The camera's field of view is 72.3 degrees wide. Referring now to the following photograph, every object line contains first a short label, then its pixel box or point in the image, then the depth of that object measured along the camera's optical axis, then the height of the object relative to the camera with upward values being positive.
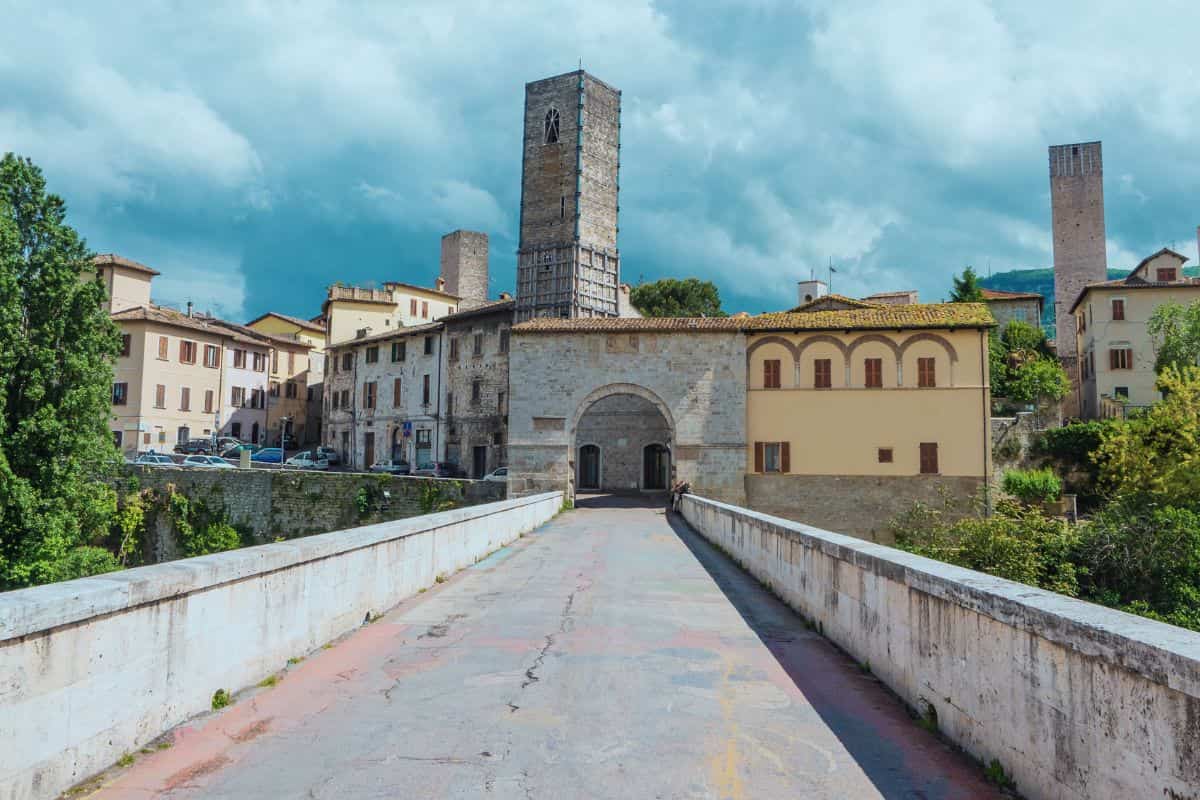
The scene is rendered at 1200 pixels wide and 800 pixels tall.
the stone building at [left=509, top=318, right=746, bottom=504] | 33.88 +2.77
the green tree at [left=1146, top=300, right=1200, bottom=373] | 41.00 +6.48
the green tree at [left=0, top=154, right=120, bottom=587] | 26.38 +1.93
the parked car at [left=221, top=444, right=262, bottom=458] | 51.16 -0.16
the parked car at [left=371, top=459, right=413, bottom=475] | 46.25 -0.93
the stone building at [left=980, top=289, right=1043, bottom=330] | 63.25 +11.83
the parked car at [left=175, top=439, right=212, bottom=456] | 50.19 +0.13
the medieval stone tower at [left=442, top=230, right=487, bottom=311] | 69.25 +15.94
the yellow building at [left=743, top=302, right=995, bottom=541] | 33.00 +1.78
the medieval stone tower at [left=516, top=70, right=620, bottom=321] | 46.53 +14.62
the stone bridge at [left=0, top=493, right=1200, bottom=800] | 3.51 -1.63
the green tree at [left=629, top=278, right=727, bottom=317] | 61.16 +11.88
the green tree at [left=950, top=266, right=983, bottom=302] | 56.19 +11.73
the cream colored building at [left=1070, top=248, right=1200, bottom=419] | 48.16 +8.11
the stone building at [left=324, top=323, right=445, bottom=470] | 49.06 +3.37
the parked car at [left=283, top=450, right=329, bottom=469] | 48.04 -0.63
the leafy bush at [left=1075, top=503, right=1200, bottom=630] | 25.06 -3.15
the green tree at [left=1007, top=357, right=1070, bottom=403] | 44.75 +4.30
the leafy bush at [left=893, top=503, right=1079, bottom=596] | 23.00 -2.61
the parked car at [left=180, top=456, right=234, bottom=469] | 41.20 -0.66
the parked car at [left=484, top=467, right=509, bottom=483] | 38.81 -1.05
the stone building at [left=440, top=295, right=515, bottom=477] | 45.31 +3.67
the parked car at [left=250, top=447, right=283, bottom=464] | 49.44 -0.36
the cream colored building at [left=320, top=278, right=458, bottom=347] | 59.03 +10.49
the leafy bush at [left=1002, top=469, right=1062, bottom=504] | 35.72 -1.12
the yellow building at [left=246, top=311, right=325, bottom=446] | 59.47 +5.61
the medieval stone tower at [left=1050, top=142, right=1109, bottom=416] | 72.00 +21.67
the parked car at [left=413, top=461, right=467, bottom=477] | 45.27 -1.01
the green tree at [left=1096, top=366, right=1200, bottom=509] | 30.19 +0.35
